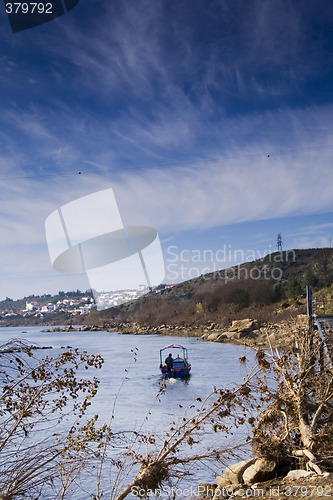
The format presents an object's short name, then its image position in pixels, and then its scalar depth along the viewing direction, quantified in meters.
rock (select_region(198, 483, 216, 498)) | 7.05
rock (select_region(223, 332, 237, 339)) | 44.17
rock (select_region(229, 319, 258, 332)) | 44.58
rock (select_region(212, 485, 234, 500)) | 6.31
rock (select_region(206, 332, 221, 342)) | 46.34
